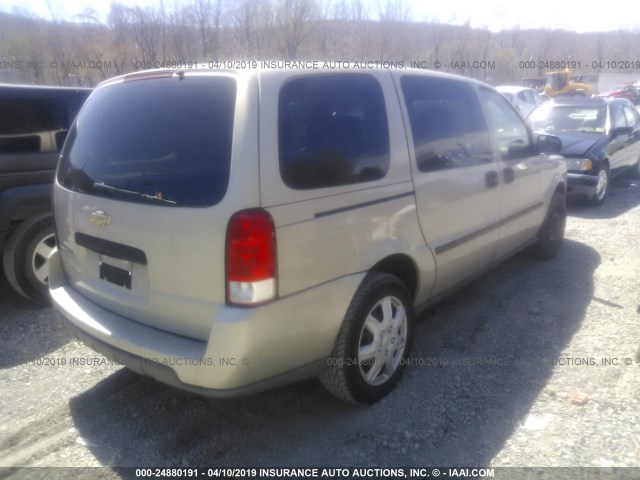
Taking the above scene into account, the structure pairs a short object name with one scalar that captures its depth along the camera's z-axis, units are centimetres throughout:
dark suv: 405
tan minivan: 213
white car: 1598
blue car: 716
